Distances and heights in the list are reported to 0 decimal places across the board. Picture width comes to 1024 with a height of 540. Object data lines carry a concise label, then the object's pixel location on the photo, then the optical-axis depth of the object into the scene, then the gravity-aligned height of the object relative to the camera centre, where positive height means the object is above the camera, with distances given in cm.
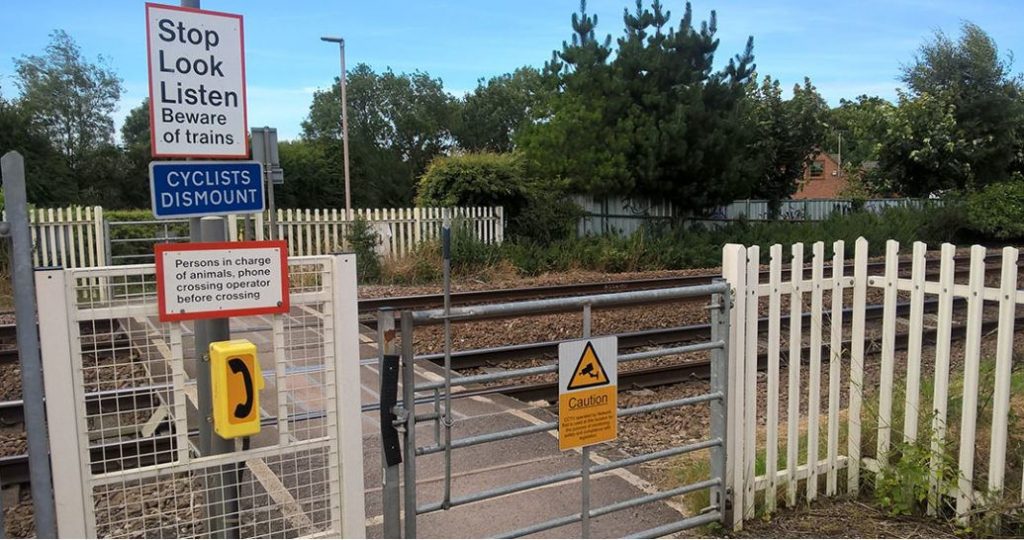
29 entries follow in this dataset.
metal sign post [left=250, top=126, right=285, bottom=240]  1187 +89
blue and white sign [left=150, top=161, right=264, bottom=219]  338 +8
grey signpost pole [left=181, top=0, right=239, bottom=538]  347 -103
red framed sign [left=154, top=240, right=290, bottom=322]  319 -31
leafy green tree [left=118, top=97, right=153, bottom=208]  3834 +140
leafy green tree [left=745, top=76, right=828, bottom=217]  2659 +220
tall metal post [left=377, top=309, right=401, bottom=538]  346 -129
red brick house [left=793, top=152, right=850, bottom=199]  6278 +130
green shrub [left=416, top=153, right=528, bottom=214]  2022 +53
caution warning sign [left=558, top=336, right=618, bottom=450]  380 -95
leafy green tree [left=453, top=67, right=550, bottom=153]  6056 +697
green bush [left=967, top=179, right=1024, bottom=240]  2681 -48
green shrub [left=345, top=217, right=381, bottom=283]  1711 -103
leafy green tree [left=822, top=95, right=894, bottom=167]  3225 +317
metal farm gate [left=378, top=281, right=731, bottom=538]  347 -166
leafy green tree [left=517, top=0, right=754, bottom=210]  2069 +219
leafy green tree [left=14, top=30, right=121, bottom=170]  4281 +627
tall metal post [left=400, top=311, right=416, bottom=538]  340 -92
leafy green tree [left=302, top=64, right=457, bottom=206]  4919 +579
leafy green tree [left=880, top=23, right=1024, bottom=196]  3070 +273
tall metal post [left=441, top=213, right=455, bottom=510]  340 -92
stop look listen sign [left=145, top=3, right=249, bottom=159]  333 +54
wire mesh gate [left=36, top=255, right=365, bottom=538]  302 -95
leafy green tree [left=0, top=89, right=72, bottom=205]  3224 +208
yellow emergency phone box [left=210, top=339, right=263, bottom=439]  326 -77
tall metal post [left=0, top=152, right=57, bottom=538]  271 -49
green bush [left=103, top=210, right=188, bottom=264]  1811 -69
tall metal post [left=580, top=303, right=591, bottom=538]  394 -146
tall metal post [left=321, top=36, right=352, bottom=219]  1946 +378
